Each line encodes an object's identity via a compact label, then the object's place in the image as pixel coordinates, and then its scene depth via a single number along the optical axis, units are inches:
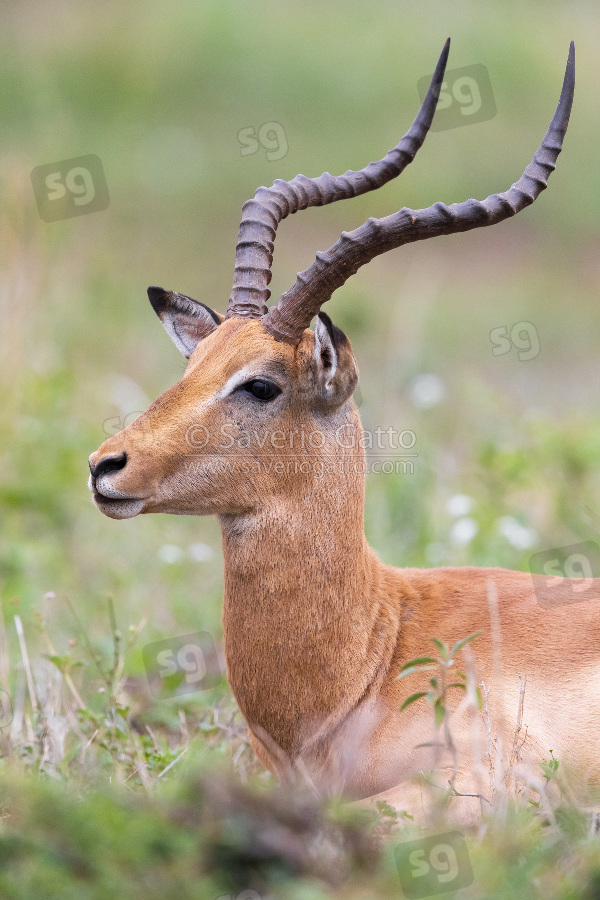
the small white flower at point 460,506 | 597.6
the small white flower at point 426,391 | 657.8
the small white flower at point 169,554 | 573.1
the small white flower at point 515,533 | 564.4
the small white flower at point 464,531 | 558.9
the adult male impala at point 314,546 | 354.9
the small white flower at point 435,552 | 576.5
